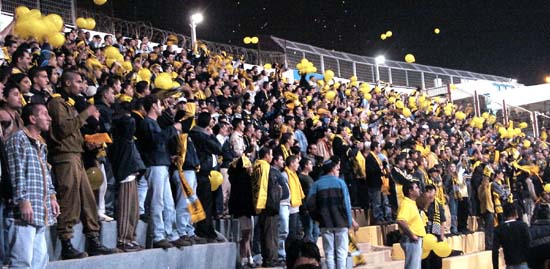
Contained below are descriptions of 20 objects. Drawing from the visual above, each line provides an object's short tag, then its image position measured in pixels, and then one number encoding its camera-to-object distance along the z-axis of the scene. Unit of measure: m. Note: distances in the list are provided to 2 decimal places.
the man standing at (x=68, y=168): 7.38
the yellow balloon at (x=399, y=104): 23.15
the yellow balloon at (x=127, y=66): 13.22
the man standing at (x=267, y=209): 10.29
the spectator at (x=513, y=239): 10.60
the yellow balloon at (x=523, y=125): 29.17
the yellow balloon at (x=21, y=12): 11.05
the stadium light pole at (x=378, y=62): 33.45
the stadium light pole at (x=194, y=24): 21.94
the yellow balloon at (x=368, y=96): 23.32
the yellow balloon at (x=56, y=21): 11.09
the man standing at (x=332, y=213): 10.63
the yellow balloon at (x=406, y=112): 22.98
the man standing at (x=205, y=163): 9.65
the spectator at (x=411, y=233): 11.19
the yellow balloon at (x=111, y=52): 13.56
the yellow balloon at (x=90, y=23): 17.06
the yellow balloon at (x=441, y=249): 12.29
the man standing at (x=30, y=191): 5.89
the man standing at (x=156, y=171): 8.66
